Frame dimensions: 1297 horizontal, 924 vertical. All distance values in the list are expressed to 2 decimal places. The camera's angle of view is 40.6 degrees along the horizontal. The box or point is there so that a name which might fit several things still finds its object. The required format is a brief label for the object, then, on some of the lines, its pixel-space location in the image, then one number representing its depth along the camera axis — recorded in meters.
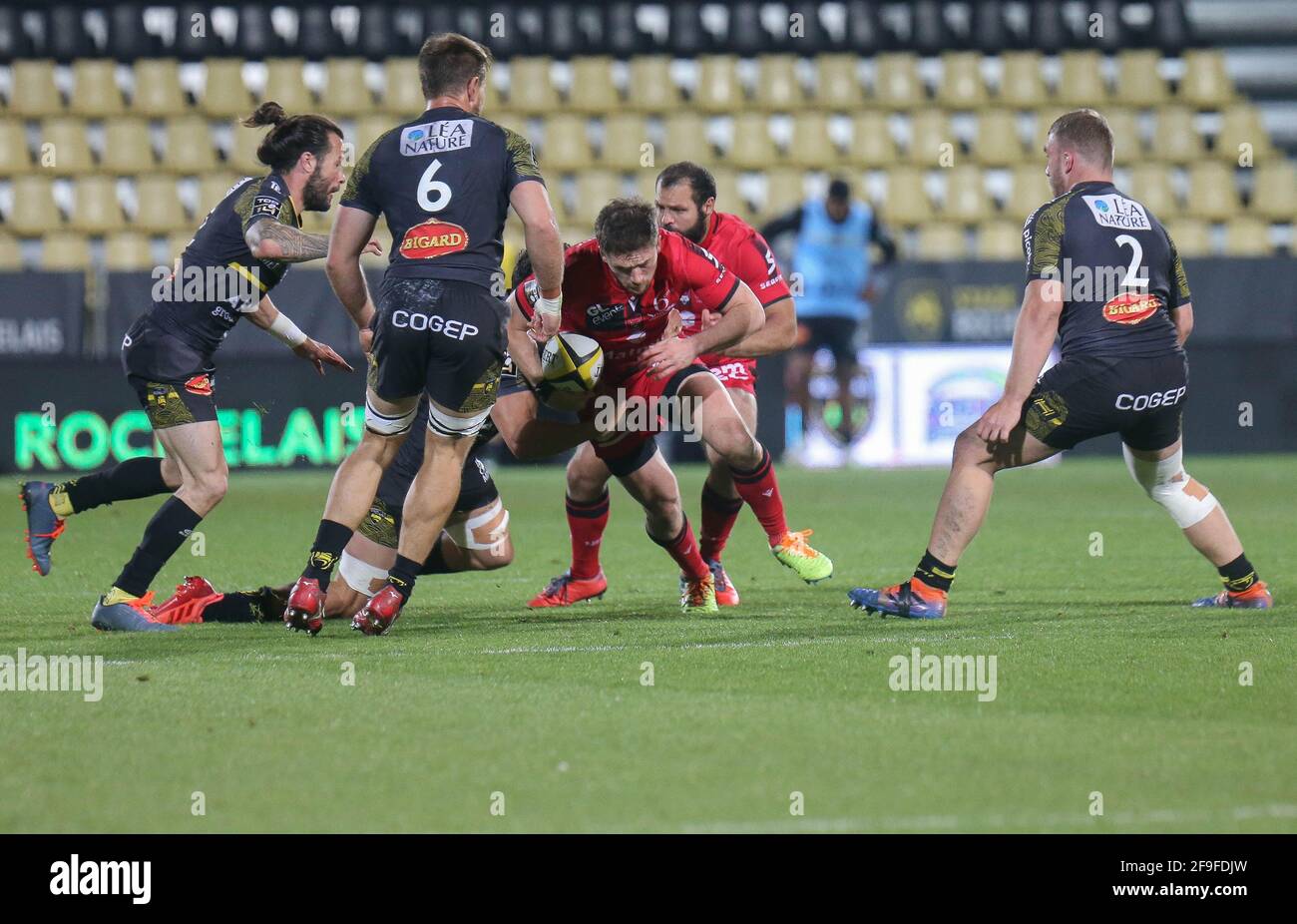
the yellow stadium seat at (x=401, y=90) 20.00
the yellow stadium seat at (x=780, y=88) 20.53
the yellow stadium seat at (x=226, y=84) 20.03
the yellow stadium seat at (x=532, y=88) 20.17
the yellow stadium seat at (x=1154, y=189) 20.44
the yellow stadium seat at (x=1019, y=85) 20.84
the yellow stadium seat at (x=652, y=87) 20.47
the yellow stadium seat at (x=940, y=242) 20.27
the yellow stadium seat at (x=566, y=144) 20.09
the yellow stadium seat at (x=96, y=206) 19.77
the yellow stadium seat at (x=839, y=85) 20.55
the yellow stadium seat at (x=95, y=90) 19.88
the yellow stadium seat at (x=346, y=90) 19.95
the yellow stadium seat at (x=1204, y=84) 21.12
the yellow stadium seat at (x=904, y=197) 20.25
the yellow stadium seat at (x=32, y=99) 19.77
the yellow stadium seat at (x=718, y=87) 20.55
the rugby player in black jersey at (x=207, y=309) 6.52
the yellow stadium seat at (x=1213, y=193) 20.77
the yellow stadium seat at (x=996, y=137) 20.77
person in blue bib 17.00
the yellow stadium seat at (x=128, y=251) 19.52
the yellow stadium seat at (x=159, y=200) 19.70
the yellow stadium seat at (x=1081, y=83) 20.75
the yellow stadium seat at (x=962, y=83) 20.77
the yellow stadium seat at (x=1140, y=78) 20.95
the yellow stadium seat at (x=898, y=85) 20.62
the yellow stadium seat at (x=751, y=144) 20.33
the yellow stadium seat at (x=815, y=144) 20.36
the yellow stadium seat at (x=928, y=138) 20.50
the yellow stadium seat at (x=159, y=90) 20.03
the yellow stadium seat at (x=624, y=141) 20.17
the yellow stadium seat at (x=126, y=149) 19.89
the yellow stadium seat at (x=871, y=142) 20.39
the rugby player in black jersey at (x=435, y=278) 6.04
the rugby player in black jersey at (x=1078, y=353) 6.49
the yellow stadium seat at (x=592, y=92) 20.38
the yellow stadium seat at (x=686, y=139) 20.09
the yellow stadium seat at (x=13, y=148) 19.73
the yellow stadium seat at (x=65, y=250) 19.52
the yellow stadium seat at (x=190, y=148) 19.88
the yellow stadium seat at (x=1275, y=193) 20.81
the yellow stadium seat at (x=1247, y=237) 20.58
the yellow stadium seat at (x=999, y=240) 20.09
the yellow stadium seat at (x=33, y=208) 19.62
